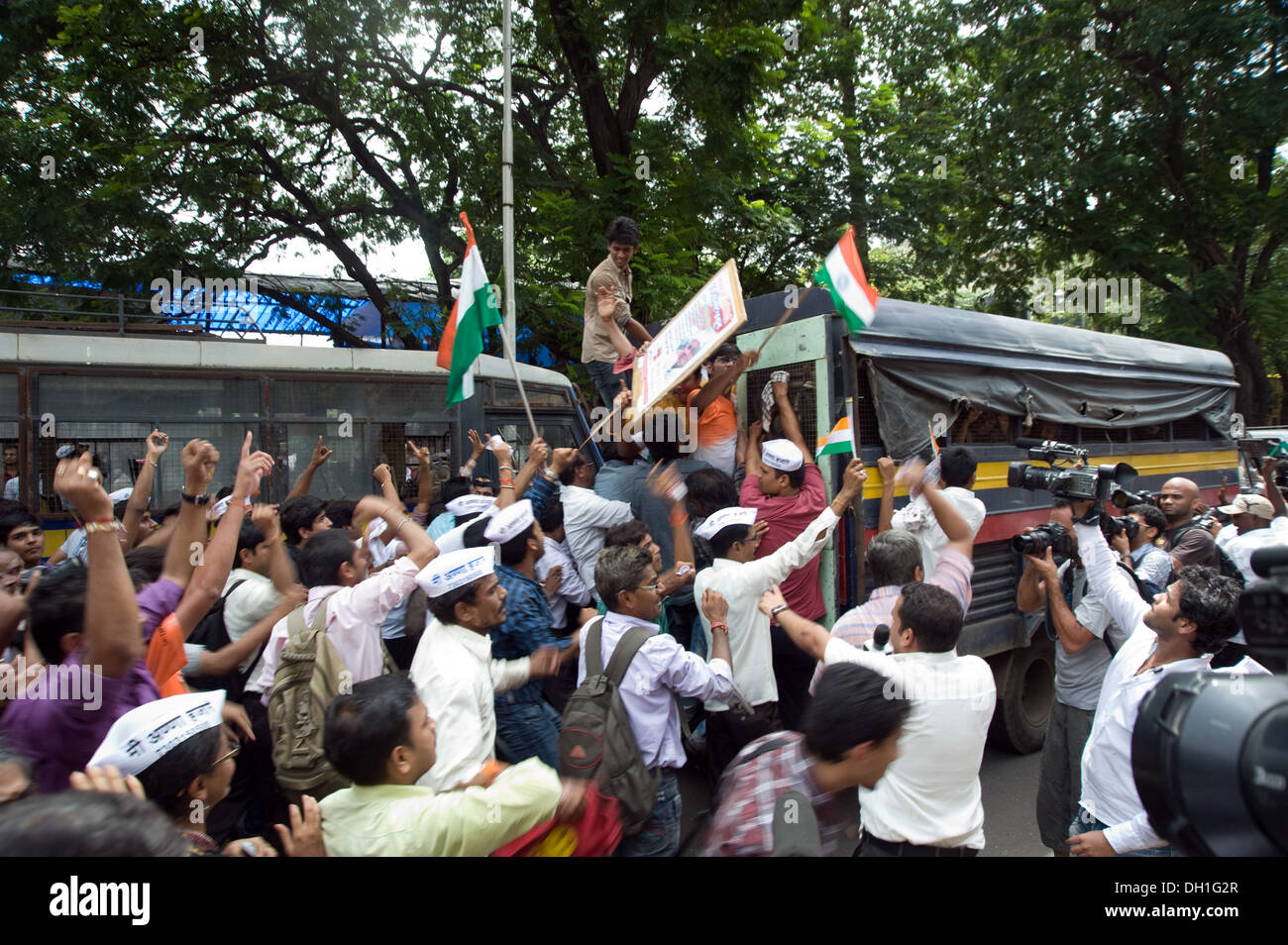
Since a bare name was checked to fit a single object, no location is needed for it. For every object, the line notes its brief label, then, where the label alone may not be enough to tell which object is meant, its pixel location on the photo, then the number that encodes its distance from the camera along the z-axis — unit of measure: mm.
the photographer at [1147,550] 3799
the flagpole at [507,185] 8328
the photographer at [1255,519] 4227
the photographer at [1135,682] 2322
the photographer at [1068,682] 3258
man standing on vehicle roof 4625
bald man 4486
